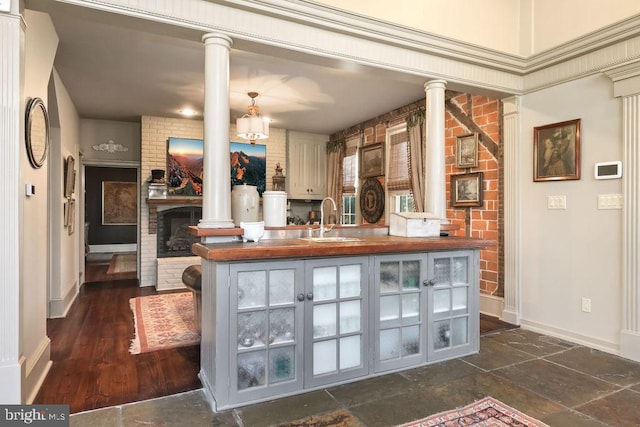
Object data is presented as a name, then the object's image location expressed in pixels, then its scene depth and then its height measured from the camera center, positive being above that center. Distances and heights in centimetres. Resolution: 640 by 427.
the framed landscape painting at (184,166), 643 +81
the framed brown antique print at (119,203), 1036 +28
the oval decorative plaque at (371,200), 624 +21
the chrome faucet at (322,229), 304 -14
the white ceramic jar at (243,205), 304 +6
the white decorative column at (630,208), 304 +3
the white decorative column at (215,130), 266 +59
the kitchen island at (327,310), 228 -68
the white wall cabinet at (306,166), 748 +95
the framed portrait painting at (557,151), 350 +59
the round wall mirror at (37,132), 253 +59
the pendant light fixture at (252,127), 462 +106
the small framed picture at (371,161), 622 +89
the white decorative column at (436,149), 357 +60
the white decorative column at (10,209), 215 +3
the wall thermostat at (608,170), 317 +36
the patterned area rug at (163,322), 351 -121
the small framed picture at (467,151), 455 +76
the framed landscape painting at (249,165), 693 +90
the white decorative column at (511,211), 403 +1
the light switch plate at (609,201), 319 +10
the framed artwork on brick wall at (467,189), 453 +28
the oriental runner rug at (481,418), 213 -120
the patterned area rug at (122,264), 782 -116
